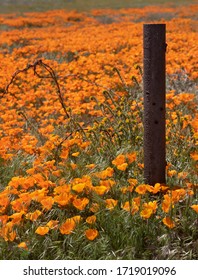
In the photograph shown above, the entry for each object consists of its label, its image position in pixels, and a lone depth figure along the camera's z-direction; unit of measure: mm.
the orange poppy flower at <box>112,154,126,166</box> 3621
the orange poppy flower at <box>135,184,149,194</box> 3207
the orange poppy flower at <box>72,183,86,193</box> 3183
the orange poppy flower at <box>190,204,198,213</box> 2898
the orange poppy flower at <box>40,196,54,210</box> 3125
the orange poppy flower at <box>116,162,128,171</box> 3479
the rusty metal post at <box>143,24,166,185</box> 3256
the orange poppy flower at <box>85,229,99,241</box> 2833
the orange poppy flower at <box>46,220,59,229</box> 2951
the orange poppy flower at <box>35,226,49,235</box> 2857
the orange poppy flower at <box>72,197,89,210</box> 3070
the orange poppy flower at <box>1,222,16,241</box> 2875
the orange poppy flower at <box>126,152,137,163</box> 3696
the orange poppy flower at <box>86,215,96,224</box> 2950
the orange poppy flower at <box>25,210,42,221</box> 3052
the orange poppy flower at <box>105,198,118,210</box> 3064
